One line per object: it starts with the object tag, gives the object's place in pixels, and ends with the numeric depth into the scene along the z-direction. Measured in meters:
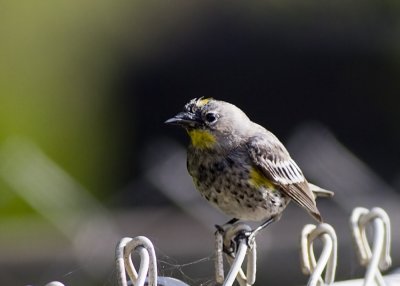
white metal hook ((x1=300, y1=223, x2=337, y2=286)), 5.23
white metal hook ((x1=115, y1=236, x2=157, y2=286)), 4.42
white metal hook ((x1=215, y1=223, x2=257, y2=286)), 4.91
